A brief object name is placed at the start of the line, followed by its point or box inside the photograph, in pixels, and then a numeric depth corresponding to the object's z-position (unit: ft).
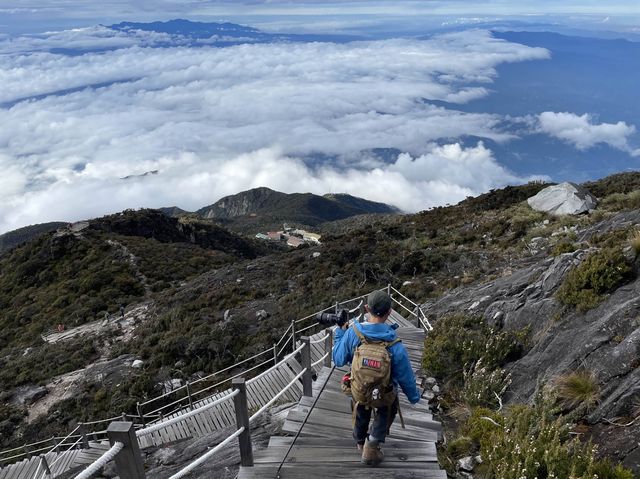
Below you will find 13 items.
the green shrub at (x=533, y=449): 11.32
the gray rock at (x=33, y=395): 52.32
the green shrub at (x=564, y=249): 36.29
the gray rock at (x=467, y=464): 14.92
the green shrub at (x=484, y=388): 19.12
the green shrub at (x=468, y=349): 22.61
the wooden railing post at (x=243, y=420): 12.74
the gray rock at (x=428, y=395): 21.52
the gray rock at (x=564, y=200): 71.51
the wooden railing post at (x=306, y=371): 19.24
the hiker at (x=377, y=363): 12.10
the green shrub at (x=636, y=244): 22.69
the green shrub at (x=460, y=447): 15.92
